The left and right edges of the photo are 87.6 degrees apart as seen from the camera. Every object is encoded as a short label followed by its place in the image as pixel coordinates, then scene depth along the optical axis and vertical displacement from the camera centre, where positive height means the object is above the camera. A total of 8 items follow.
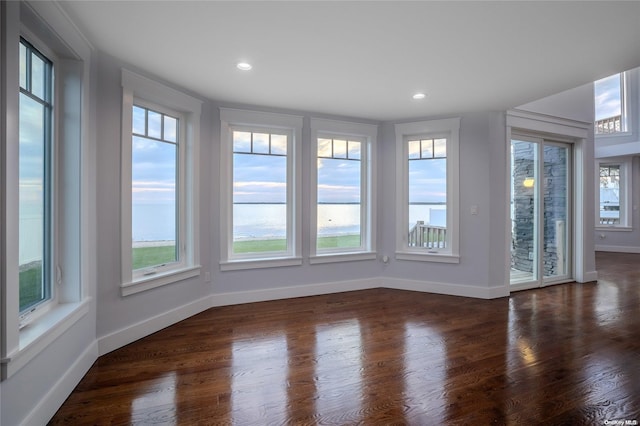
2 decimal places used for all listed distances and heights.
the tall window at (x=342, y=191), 4.55 +0.35
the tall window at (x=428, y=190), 4.57 +0.35
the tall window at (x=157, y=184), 2.89 +0.31
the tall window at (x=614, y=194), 8.80 +0.55
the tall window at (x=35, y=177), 1.92 +0.24
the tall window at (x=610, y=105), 8.95 +3.00
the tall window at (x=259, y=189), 4.03 +0.33
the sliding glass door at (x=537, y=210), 4.84 +0.07
